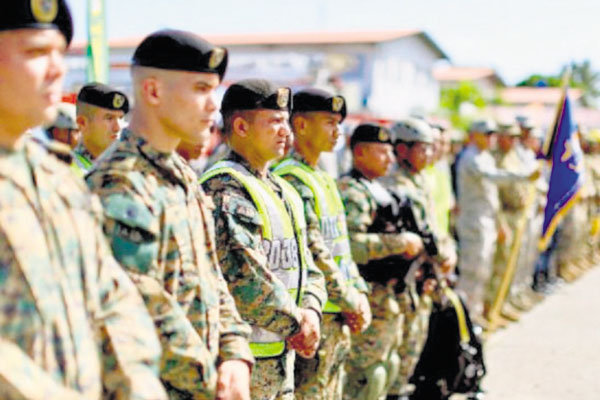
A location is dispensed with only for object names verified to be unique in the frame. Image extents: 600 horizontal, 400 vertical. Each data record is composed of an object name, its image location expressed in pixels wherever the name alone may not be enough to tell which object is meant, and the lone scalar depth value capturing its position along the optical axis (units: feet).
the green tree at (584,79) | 245.65
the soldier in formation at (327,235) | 13.10
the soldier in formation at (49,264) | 5.11
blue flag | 25.52
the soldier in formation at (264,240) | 9.66
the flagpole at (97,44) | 16.26
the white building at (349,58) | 92.63
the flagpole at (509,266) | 26.94
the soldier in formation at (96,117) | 12.96
